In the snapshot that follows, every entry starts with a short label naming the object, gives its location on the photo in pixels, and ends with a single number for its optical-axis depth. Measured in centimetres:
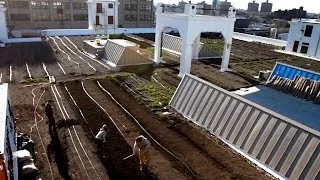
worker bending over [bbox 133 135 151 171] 1140
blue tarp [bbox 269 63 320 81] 2130
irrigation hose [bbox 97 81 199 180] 1188
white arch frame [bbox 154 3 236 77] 2370
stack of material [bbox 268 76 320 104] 2047
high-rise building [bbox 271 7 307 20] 11503
